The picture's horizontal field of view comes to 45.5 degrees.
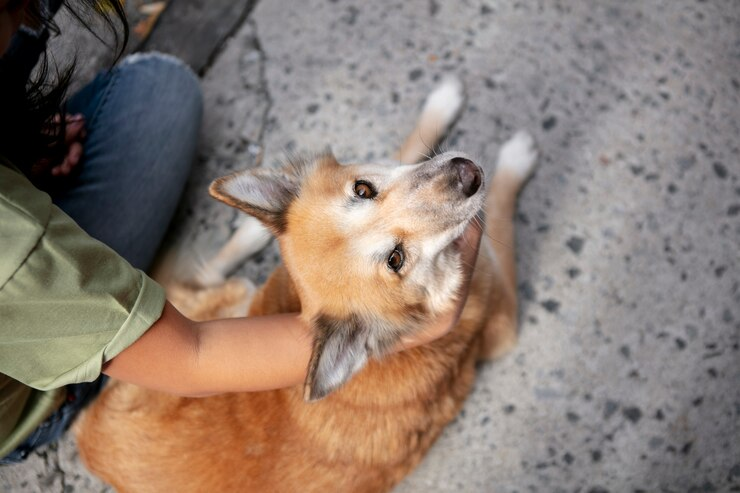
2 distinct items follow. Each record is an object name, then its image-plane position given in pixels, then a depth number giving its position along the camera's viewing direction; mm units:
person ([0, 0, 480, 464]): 582
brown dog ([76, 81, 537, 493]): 703
